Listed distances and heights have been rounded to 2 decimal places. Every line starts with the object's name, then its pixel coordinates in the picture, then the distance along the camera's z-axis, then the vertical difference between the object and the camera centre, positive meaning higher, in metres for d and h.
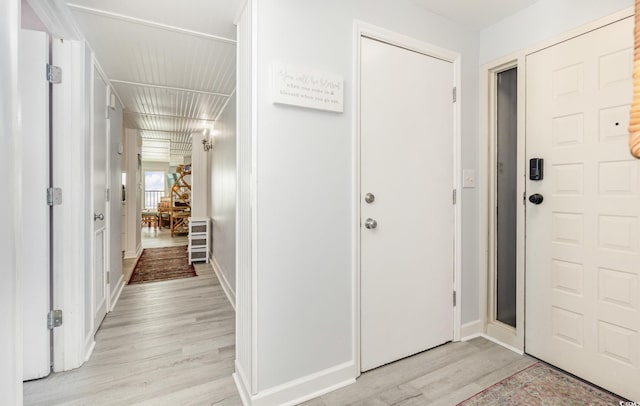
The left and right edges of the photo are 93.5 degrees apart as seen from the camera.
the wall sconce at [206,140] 4.83 +0.98
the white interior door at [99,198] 2.30 +0.01
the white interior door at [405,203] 1.87 -0.01
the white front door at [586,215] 1.61 -0.08
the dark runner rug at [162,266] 3.89 -0.98
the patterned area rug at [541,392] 1.60 -1.06
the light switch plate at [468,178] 2.26 +0.17
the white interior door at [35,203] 1.76 -0.02
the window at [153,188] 11.62 +0.45
